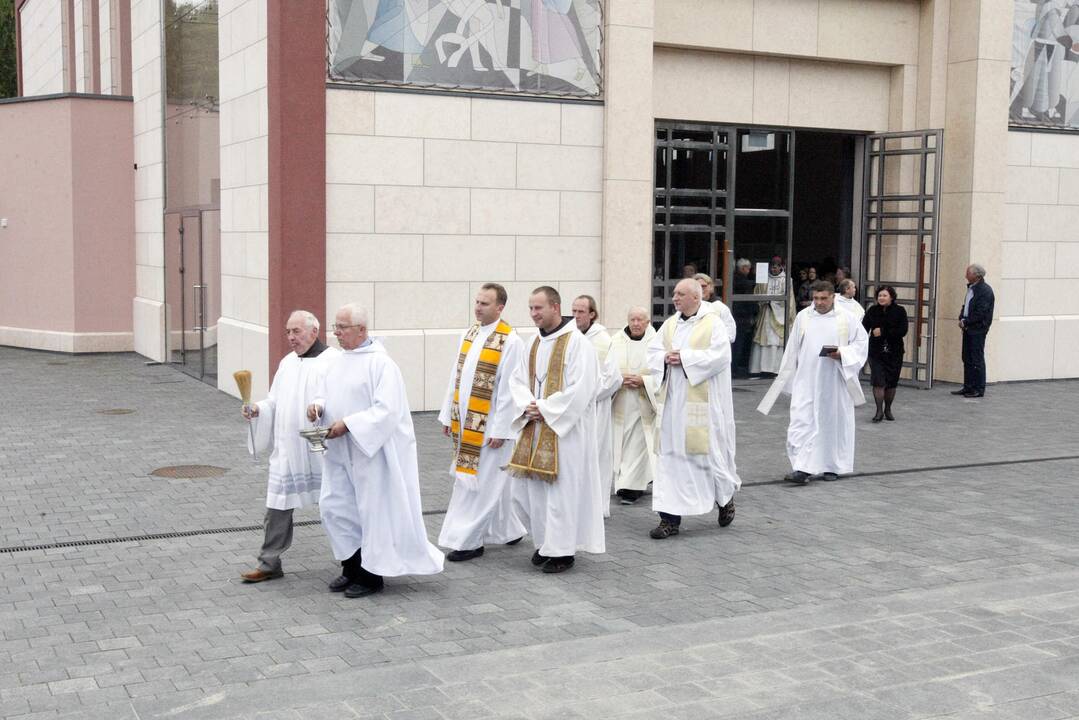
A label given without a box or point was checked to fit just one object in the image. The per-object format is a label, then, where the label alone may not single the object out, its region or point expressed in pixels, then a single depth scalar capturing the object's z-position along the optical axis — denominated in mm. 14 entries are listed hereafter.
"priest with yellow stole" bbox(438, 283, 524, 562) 8094
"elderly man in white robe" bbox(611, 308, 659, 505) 10055
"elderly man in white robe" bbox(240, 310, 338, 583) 7289
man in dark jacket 16906
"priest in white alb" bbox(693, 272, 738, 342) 10549
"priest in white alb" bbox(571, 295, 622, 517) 9195
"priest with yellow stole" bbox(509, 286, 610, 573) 7840
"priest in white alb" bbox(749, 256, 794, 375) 18047
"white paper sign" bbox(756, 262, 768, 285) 18000
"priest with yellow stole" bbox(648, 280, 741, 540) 8969
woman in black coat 14586
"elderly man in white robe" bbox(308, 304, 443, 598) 7141
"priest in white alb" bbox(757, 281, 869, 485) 10977
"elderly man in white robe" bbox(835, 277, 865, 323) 13380
